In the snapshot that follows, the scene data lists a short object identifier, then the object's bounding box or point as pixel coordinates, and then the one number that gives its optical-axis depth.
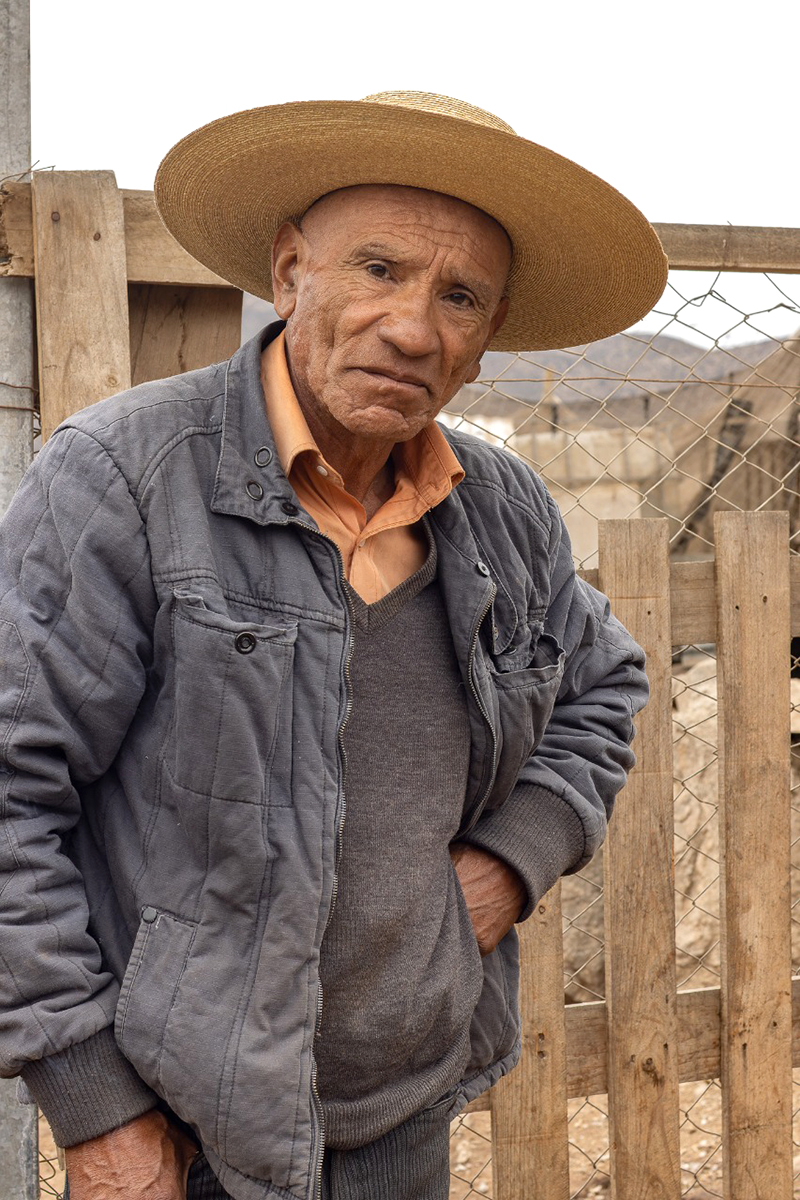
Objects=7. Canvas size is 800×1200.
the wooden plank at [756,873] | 2.69
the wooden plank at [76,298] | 2.13
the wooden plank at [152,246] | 2.15
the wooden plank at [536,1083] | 2.51
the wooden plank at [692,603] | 2.65
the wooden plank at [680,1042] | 2.61
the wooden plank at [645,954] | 2.60
